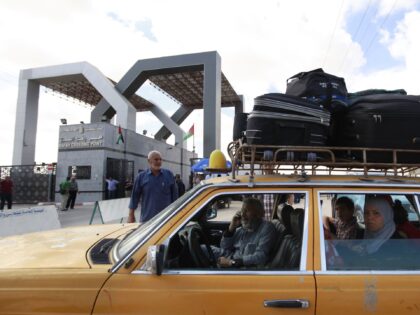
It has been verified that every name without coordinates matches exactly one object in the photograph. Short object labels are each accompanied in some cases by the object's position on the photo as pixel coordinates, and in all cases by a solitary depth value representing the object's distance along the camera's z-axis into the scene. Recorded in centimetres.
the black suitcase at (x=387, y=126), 289
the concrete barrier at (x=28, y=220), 706
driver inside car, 266
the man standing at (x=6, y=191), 1652
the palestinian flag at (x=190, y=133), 3256
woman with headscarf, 256
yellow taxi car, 210
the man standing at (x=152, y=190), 518
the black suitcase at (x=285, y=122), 289
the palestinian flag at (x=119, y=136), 2330
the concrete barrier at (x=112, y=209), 908
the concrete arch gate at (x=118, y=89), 2405
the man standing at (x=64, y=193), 1689
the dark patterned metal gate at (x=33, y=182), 2320
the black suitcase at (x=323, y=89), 326
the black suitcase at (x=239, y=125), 370
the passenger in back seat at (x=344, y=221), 279
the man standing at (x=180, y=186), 1559
